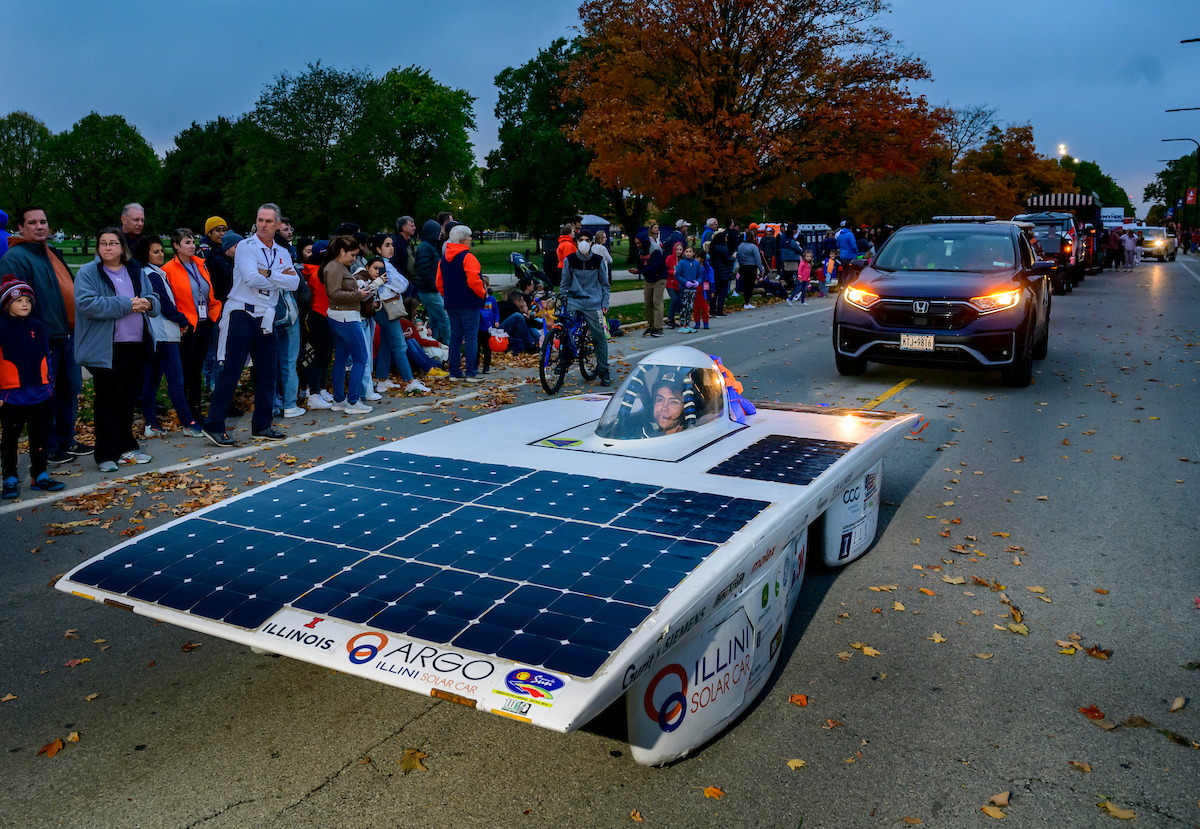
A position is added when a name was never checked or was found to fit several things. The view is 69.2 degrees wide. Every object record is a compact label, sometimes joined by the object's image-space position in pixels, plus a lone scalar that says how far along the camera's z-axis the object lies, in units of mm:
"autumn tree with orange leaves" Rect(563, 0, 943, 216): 26469
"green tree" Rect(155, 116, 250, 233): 60000
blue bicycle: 10895
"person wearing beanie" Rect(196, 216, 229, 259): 9664
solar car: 2783
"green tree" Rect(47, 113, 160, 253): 69375
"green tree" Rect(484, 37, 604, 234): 56188
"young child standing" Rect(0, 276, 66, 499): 6258
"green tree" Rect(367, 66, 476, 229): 55875
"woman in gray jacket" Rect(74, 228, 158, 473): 7066
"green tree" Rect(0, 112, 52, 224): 71562
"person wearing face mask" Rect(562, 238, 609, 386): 10875
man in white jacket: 8094
